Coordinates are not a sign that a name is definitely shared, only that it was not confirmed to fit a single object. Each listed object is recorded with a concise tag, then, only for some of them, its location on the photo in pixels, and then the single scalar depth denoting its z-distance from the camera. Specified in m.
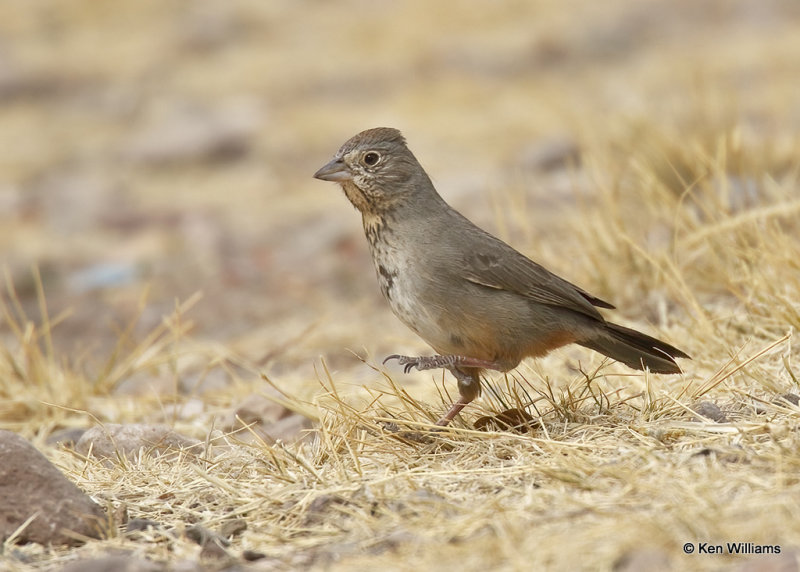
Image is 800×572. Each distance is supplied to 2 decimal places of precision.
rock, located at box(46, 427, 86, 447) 9.92
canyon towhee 8.38
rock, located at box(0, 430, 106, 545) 6.80
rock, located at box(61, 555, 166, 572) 5.79
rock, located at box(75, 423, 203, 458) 8.62
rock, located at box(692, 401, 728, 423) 7.68
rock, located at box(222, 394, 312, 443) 9.46
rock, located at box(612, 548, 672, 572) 5.40
